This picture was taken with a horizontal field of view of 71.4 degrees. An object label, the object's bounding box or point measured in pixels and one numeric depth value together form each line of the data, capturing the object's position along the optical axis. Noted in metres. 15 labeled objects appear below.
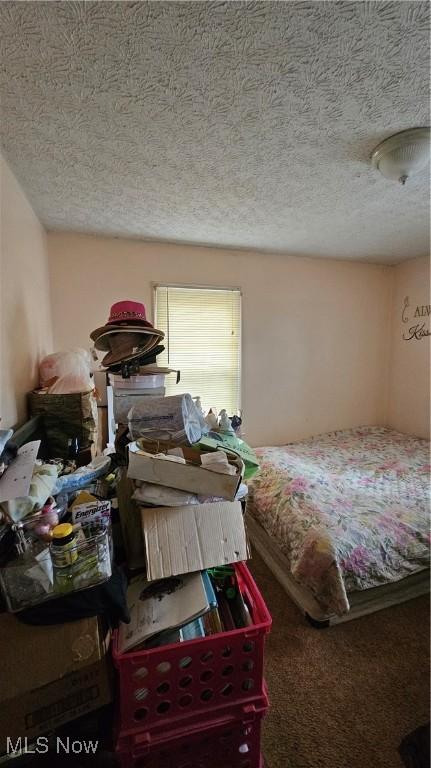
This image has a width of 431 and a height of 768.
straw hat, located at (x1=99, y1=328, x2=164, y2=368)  1.41
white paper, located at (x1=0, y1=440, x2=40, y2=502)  0.76
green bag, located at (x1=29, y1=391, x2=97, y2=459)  1.53
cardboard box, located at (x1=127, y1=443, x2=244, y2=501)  0.90
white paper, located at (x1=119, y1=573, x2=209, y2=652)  0.79
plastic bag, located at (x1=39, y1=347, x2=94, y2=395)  1.60
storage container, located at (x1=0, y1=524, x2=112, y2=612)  0.68
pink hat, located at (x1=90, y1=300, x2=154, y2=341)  1.43
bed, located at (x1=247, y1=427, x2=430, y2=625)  1.54
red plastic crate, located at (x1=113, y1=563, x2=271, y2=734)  0.77
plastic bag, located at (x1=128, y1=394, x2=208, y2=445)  1.08
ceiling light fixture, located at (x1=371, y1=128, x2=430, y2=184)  1.24
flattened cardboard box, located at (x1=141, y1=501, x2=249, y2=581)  0.85
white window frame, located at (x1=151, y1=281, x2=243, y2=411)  2.58
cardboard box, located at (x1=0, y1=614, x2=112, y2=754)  0.67
